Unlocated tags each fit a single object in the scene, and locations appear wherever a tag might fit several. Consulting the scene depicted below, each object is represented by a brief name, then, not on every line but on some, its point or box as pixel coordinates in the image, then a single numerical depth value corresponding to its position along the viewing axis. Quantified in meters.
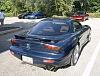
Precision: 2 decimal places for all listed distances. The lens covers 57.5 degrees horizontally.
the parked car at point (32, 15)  12.60
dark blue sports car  2.52
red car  10.72
